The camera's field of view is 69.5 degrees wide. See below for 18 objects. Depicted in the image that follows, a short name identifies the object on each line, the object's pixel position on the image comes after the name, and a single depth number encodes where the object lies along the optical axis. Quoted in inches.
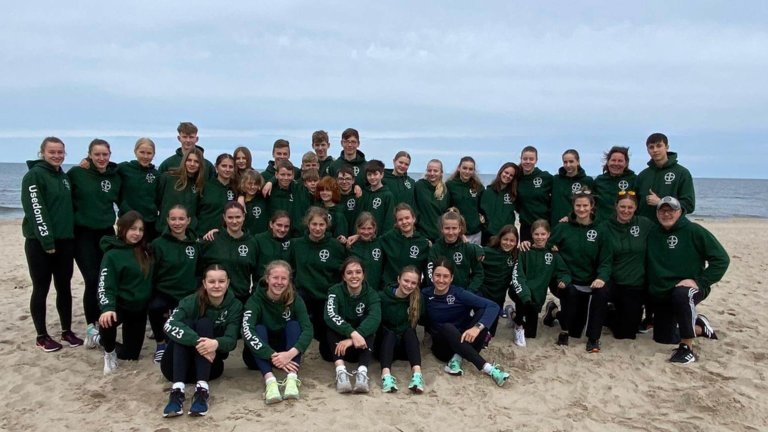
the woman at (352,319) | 205.5
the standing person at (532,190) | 294.8
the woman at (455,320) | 214.2
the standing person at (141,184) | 251.9
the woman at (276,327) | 194.4
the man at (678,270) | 234.4
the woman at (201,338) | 181.9
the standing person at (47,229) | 220.1
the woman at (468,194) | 293.3
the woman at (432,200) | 288.8
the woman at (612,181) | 276.5
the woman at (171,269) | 225.3
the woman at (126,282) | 213.0
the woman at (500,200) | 290.7
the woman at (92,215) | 235.6
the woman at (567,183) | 286.5
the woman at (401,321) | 208.8
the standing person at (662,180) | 258.1
